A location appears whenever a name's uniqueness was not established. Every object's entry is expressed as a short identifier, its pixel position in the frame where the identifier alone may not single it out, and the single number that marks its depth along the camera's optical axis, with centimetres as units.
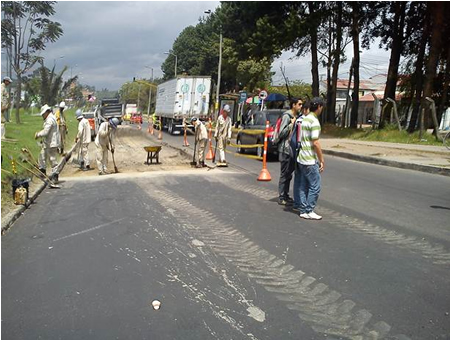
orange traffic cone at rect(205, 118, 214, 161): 1499
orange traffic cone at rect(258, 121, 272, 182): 1035
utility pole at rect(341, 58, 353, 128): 3039
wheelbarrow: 1338
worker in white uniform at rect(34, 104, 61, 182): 1007
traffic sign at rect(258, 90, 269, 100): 2498
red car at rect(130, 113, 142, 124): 5151
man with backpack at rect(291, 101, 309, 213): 681
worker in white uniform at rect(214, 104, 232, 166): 1312
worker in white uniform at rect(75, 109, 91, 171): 1281
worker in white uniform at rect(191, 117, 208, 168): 1274
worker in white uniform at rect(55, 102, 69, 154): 1516
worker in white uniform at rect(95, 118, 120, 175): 1176
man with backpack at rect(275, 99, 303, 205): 748
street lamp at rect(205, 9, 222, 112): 3503
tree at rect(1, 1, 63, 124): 2045
